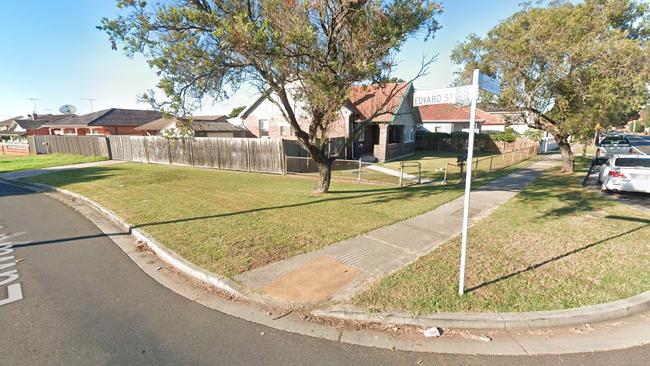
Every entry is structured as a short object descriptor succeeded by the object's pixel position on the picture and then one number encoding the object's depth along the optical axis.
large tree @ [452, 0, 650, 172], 11.49
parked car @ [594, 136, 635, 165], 20.14
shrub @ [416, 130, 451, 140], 32.41
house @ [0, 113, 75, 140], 46.24
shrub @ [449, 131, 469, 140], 31.43
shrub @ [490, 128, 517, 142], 29.06
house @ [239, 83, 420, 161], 21.67
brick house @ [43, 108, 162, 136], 36.22
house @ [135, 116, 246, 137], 26.28
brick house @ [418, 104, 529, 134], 36.53
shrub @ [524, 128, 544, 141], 16.28
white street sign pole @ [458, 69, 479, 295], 3.60
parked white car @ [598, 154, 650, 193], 9.61
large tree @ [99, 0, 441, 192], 6.64
